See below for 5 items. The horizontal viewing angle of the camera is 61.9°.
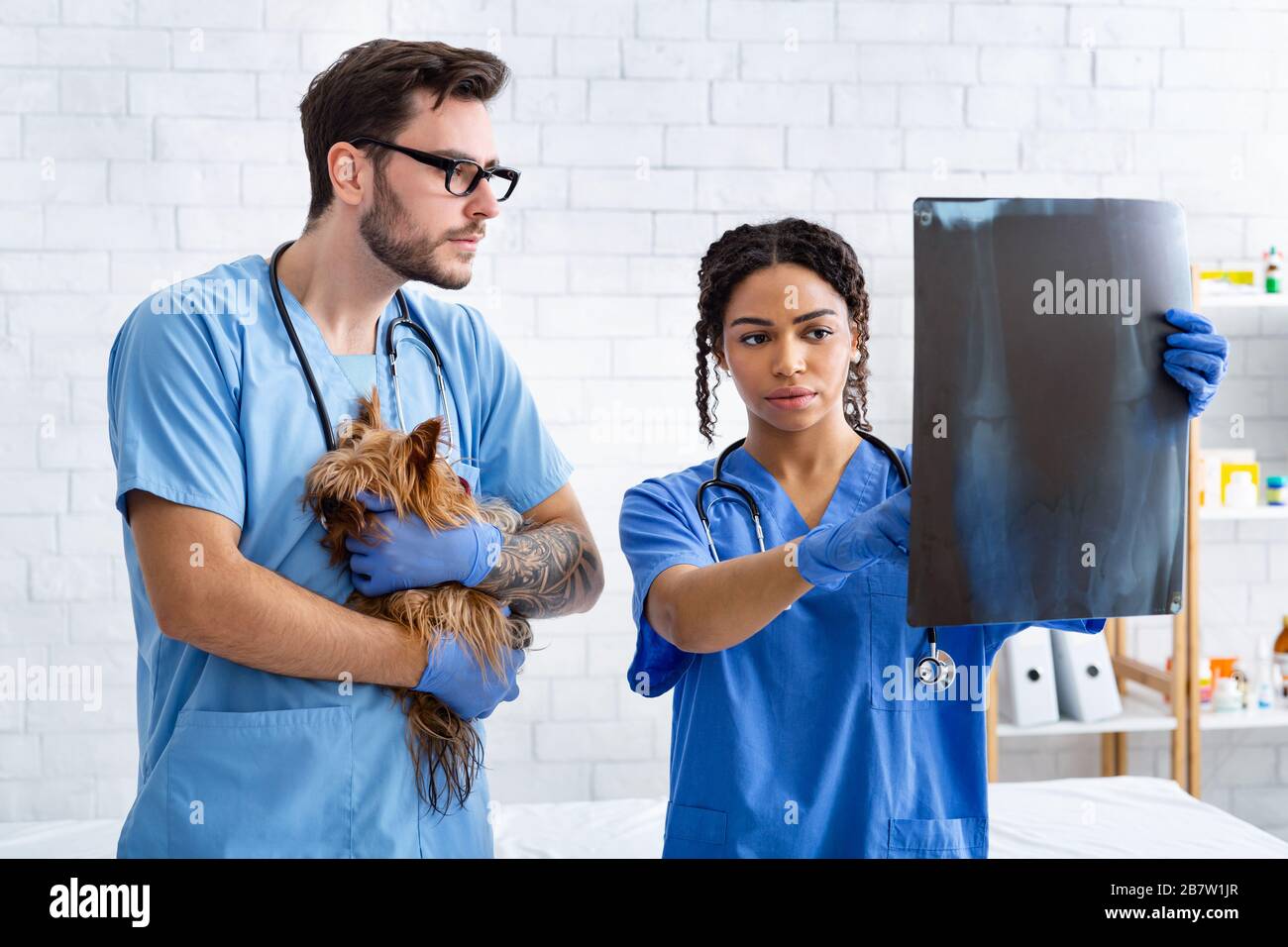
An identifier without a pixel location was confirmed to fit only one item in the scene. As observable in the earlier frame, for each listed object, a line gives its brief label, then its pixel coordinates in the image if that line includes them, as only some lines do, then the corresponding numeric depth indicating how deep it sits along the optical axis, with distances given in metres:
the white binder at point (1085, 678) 2.97
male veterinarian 1.17
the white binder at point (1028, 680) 2.96
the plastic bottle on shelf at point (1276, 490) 3.08
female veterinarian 1.19
